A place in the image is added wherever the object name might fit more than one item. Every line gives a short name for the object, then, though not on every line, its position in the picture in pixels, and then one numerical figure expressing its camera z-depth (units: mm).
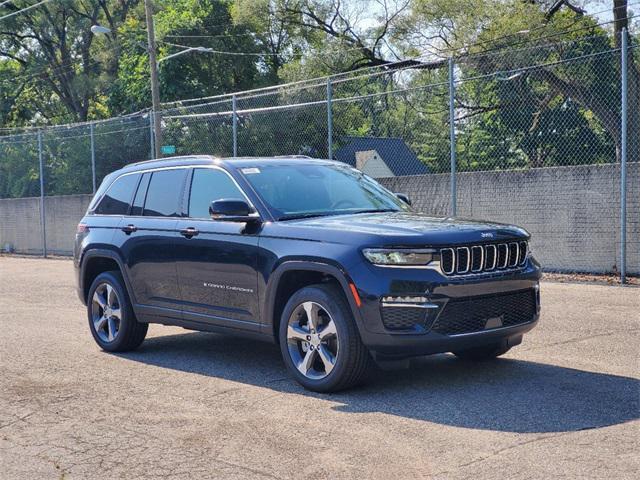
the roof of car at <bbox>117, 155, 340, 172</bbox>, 7382
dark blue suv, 5867
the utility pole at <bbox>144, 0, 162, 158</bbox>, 26844
